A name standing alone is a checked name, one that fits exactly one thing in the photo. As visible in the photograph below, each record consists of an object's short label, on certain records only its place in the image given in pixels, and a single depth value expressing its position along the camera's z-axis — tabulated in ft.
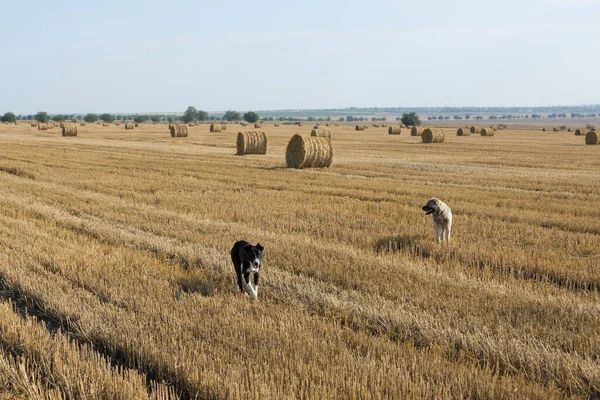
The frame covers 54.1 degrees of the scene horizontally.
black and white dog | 22.52
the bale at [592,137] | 147.79
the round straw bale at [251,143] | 108.47
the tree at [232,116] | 567.59
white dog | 32.73
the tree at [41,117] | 444.59
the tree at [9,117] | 432.09
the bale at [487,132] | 199.54
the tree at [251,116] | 463.83
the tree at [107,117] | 484.66
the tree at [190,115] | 499.51
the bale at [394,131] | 211.41
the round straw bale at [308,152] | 81.82
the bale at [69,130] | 186.19
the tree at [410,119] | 341.45
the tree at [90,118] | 513.04
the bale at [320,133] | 157.73
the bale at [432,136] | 155.01
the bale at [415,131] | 193.30
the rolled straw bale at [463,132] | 201.72
